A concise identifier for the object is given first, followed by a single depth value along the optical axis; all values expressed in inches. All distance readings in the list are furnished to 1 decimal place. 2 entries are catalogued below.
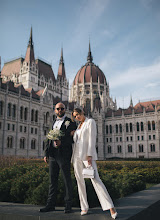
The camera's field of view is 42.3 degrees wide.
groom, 195.6
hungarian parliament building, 1595.7
